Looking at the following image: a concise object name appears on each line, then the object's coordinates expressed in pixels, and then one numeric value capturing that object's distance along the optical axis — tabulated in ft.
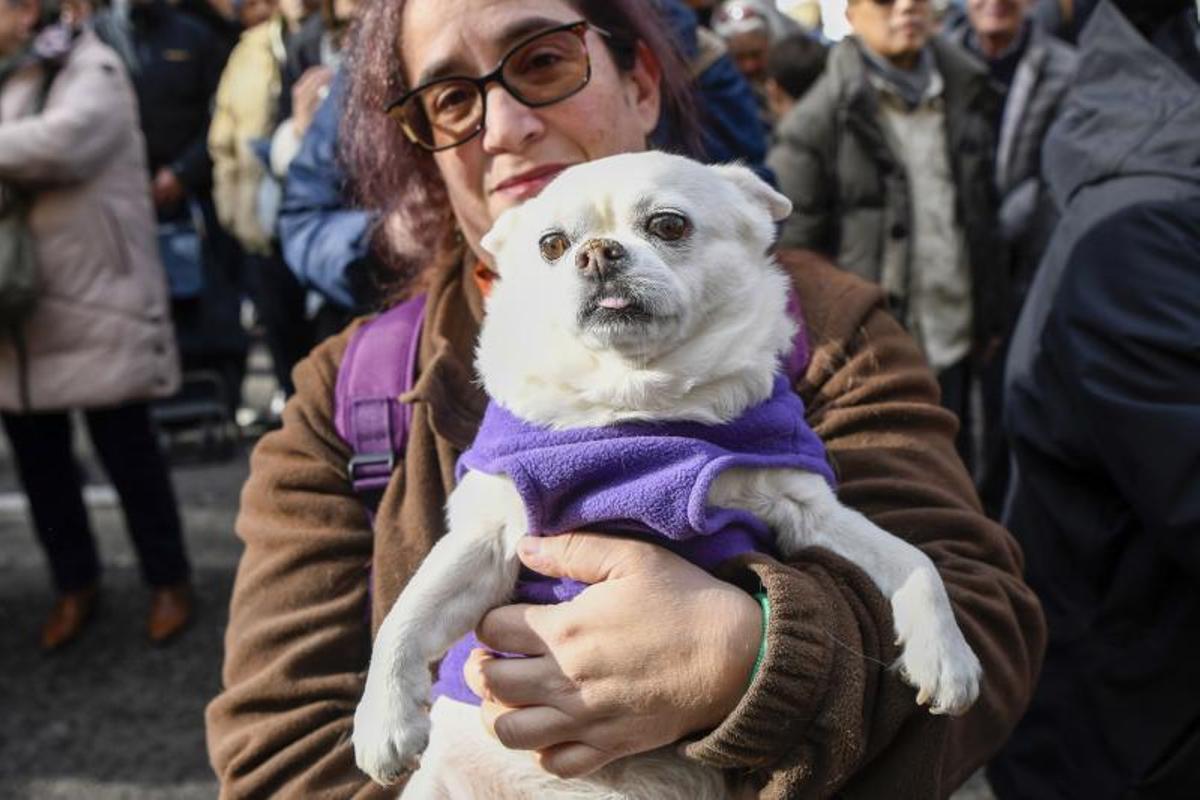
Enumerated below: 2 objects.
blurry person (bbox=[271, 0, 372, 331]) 9.77
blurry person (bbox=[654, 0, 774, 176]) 10.23
